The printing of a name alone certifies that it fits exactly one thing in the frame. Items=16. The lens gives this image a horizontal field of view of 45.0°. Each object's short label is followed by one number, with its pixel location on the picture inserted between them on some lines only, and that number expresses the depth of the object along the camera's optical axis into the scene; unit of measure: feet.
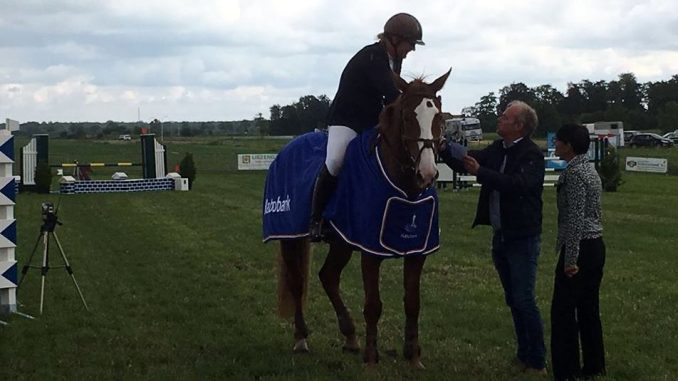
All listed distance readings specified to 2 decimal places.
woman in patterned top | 18.70
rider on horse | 20.07
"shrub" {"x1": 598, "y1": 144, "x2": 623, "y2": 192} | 87.15
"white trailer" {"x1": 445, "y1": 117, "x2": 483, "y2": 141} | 194.70
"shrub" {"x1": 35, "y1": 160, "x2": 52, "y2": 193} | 87.61
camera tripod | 28.19
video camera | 28.22
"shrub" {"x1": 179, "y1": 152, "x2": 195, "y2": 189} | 94.43
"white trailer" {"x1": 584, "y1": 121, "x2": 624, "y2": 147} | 216.29
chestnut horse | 18.49
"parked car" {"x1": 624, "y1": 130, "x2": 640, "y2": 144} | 223.71
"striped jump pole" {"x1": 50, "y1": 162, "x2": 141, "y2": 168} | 87.45
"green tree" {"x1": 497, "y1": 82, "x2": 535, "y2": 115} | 274.73
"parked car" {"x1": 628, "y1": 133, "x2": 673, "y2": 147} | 216.13
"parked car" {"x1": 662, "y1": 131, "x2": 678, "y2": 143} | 235.01
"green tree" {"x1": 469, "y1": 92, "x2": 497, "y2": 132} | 259.10
